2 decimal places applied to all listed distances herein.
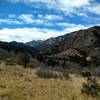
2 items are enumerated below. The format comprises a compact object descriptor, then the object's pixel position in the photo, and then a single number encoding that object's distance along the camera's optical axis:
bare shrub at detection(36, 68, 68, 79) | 11.68
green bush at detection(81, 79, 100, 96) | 6.30
